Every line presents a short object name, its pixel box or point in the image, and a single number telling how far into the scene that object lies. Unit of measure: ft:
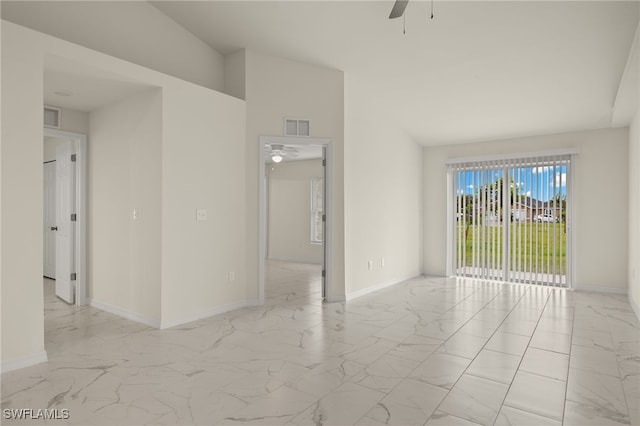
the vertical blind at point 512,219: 20.21
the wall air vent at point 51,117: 14.93
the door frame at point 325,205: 16.25
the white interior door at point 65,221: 16.02
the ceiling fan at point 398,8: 9.94
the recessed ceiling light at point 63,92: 13.34
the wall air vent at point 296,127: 16.47
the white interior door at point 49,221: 21.01
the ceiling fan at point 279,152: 24.80
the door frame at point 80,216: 15.89
